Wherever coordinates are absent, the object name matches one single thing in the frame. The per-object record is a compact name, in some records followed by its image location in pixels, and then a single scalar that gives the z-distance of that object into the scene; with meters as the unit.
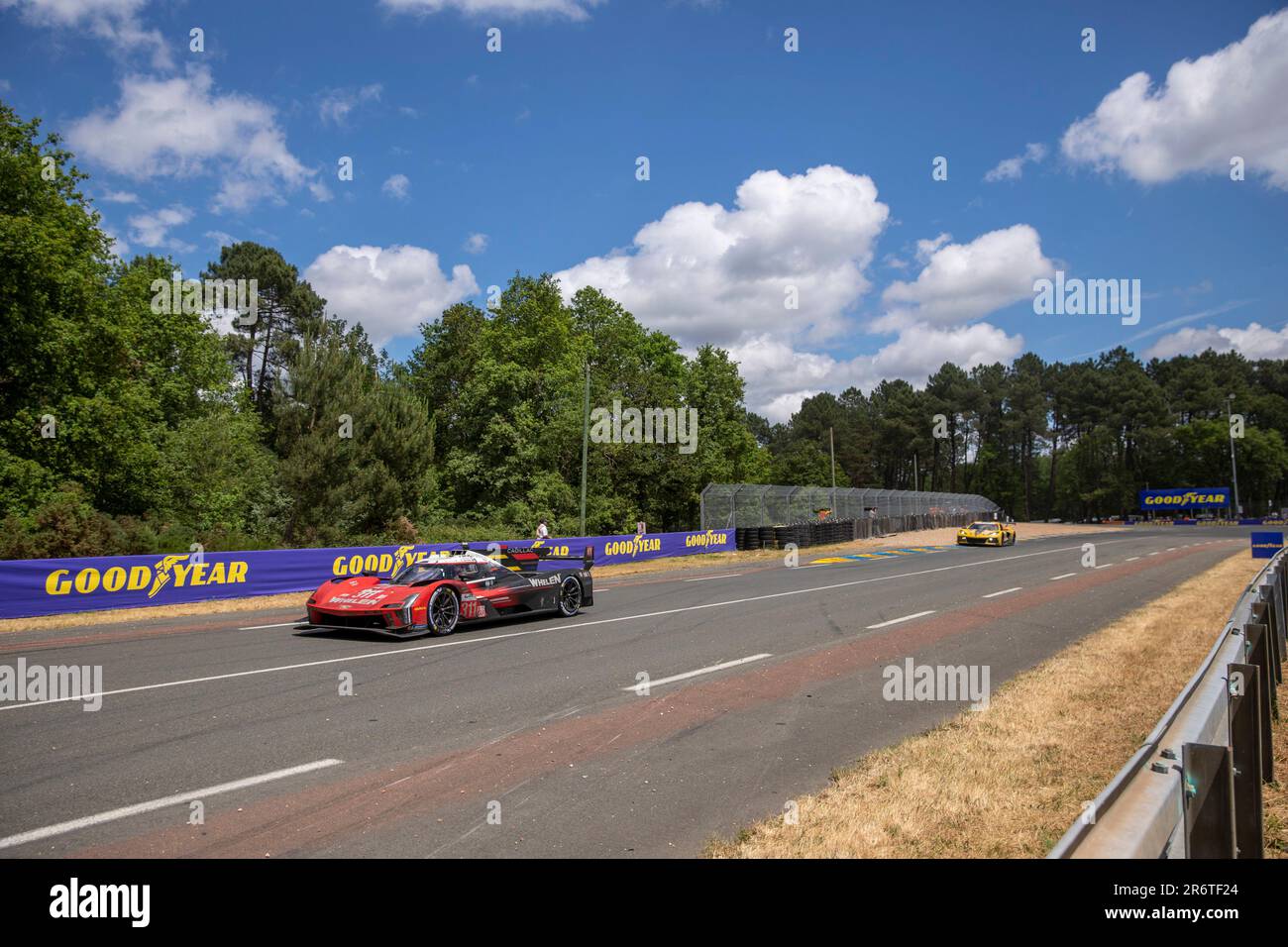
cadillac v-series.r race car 11.25
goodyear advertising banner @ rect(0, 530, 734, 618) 15.46
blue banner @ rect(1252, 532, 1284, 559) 21.06
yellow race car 39.53
